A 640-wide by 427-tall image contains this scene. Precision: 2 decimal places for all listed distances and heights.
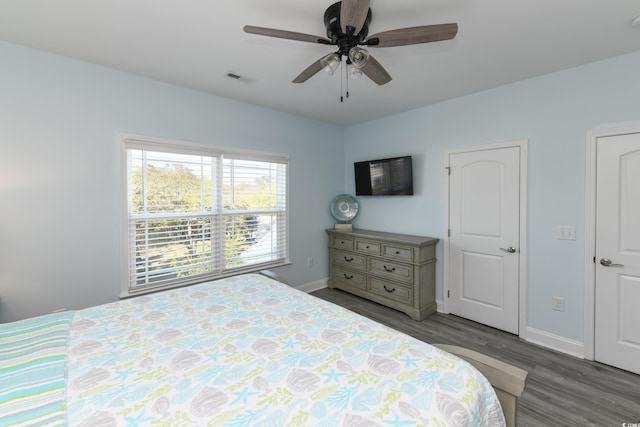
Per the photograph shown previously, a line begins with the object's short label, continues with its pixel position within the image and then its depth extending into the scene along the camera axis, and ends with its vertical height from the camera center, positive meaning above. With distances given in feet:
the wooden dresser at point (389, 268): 10.50 -2.49
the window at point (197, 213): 8.73 -0.12
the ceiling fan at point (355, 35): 4.48 +3.09
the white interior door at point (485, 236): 9.29 -0.99
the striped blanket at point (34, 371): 2.91 -2.12
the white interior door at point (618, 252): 7.23 -1.19
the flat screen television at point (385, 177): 11.73 +1.43
